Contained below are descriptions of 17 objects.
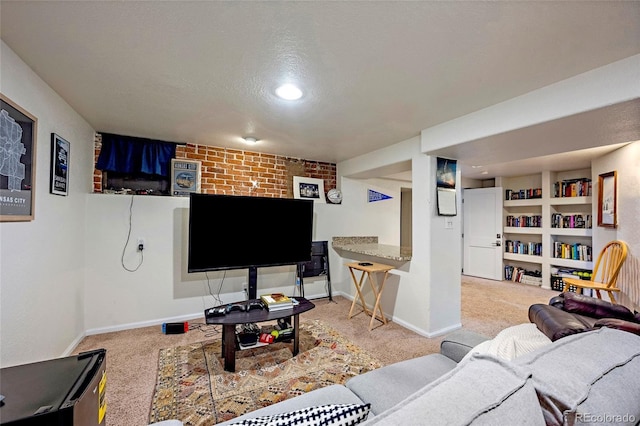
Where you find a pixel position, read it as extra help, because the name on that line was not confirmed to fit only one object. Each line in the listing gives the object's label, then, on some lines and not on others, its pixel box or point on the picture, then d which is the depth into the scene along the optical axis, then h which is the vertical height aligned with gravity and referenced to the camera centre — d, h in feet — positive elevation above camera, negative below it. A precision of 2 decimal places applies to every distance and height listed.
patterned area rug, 5.89 -4.28
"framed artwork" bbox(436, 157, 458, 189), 10.04 +1.66
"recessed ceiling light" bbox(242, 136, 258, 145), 10.61 +3.01
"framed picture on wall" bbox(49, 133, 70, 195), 6.89 +1.23
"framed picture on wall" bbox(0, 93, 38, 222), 5.04 +0.99
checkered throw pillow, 2.45 -1.89
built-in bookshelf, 15.76 -0.41
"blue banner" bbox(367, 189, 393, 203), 15.44 +1.13
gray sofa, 1.94 -1.46
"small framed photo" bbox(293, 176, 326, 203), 13.83 +1.37
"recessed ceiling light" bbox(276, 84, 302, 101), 6.52 +3.09
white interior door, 19.03 -1.17
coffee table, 7.12 -2.87
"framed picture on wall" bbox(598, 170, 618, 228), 12.18 +0.90
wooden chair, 10.97 -2.29
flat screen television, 8.70 -0.65
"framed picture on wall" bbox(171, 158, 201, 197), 11.36 +1.56
